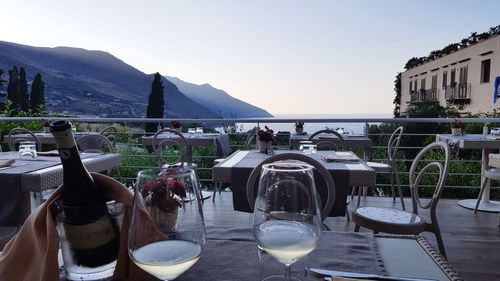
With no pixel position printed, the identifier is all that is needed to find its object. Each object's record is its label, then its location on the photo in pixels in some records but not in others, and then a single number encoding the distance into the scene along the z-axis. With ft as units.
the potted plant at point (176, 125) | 15.78
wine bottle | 1.96
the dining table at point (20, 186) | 6.59
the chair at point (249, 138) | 14.12
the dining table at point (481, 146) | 12.07
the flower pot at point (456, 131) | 13.60
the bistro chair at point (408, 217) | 6.78
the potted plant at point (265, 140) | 10.07
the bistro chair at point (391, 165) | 13.12
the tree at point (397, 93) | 100.32
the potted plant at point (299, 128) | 16.05
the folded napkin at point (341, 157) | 8.28
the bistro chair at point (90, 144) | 14.32
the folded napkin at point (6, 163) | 7.27
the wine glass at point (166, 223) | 1.60
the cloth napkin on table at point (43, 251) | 1.90
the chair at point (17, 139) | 13.95
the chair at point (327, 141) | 13.62
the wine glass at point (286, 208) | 1.76
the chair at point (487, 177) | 11.84
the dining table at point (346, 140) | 14.46
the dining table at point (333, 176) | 7.10
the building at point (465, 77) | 49.47
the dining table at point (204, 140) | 14.52
